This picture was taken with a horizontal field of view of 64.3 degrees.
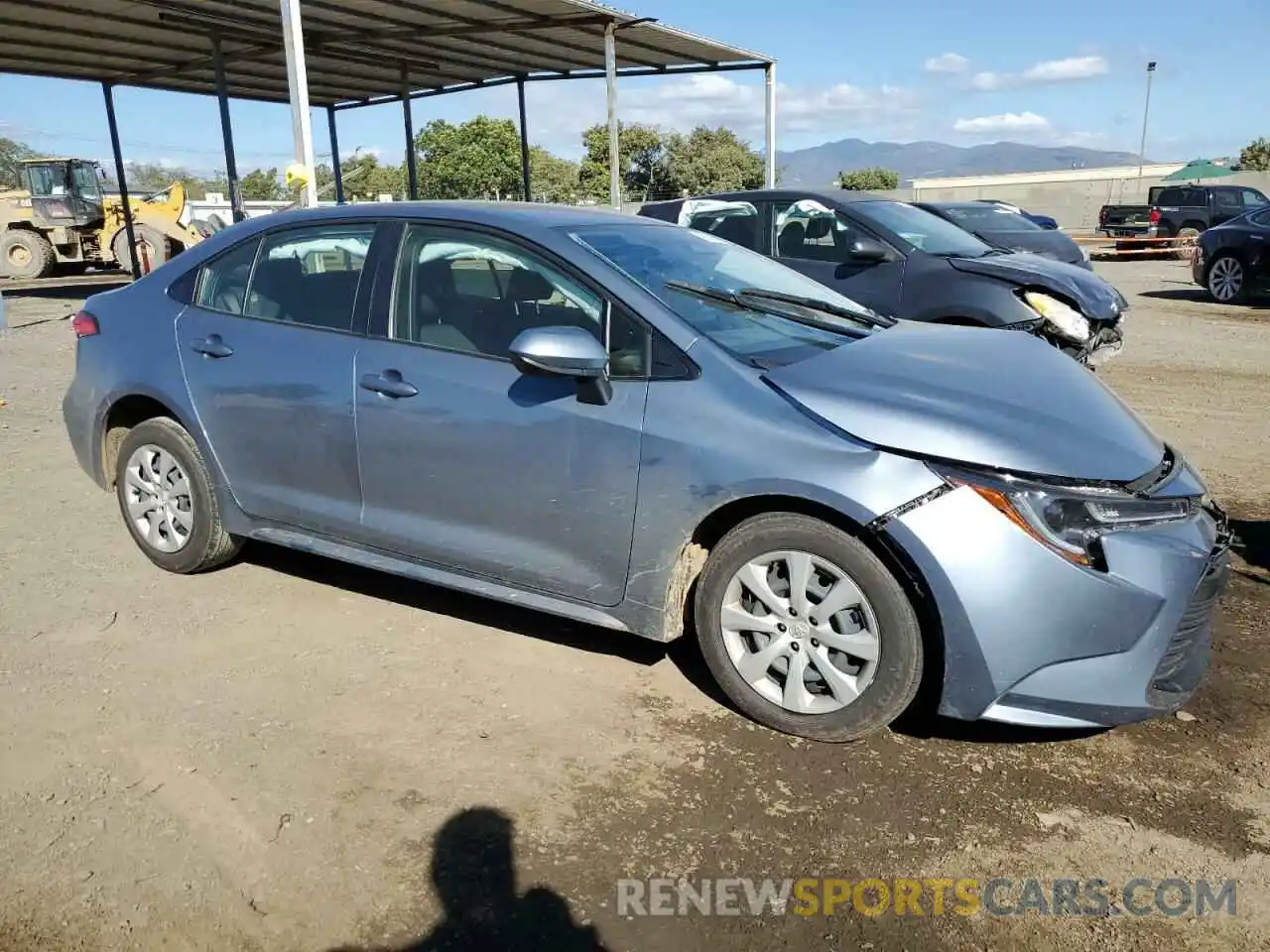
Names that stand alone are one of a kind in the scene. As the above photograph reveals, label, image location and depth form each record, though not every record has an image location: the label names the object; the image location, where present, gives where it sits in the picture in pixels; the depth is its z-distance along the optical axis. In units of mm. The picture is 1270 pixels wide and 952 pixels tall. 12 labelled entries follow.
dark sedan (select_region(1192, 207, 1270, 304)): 14734
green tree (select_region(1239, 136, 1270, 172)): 66438
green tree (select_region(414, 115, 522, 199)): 60969
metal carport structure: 15906
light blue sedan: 2887
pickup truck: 26203
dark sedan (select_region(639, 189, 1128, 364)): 7562
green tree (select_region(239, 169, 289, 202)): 90812
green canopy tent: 44675
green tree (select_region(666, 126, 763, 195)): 68875
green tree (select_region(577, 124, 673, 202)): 70188
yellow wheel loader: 24938
